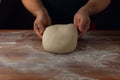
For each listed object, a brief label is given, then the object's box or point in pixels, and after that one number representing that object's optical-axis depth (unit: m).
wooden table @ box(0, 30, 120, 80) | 0.78
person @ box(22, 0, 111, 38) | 1.00
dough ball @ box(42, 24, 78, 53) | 0.91
